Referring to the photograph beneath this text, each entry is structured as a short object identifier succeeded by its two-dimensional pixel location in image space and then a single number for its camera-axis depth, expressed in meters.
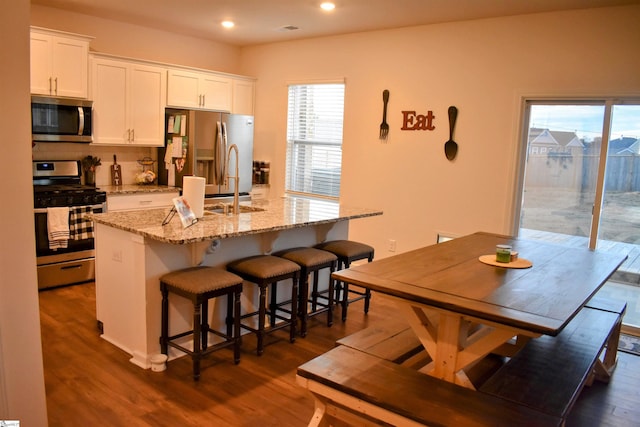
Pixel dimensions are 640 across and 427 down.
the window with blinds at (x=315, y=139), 5.87
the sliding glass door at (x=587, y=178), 4.10
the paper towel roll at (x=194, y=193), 3.39
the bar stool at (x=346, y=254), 4.01
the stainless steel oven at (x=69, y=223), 4.34
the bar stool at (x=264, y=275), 3.30
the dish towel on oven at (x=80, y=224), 4.52
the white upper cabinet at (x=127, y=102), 4.92
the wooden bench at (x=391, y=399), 1.92
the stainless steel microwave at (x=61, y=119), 4.50
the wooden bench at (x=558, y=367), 2.15
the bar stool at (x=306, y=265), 3.67
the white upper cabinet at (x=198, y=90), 5.53
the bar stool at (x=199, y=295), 2.94
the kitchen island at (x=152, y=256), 3.05
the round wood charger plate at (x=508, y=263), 2.67
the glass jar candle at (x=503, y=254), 2.71
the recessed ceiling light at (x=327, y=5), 4.30
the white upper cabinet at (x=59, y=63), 4.39
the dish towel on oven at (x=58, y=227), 4.35
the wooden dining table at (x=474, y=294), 1.96
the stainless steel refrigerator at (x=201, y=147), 5.41
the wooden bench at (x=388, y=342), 2.48
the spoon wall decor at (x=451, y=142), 4.82
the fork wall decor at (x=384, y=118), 5.26
